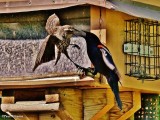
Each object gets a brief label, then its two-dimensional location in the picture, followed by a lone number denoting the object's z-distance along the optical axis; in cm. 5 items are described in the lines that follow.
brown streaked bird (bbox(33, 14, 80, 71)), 909
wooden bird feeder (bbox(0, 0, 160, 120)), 909
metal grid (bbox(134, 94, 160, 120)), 998
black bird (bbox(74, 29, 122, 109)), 898
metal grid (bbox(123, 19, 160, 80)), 932
